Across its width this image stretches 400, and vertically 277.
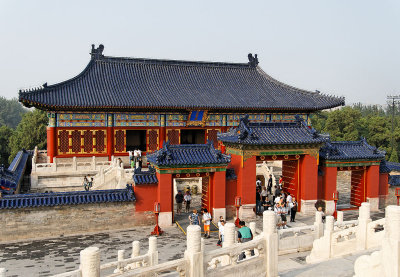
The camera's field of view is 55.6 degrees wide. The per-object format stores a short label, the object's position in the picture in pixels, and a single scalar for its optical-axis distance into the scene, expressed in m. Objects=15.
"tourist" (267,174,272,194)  23.92
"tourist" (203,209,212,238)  15.32
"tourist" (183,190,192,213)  19.30
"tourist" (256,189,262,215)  18.77
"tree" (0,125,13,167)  52.52
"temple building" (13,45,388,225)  17.78
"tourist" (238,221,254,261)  10.66
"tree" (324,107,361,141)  58.06
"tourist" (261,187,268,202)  19.62
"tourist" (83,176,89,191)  22.16
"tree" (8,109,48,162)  48.44
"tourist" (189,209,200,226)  14.70
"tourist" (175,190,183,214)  18.94
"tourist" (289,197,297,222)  17.48
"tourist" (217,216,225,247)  12.82
